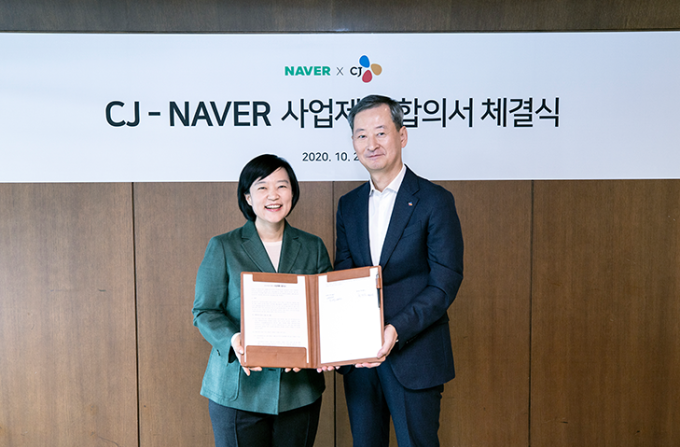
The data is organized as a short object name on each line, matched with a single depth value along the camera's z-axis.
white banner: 2.49
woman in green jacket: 1.57
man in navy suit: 1.65
